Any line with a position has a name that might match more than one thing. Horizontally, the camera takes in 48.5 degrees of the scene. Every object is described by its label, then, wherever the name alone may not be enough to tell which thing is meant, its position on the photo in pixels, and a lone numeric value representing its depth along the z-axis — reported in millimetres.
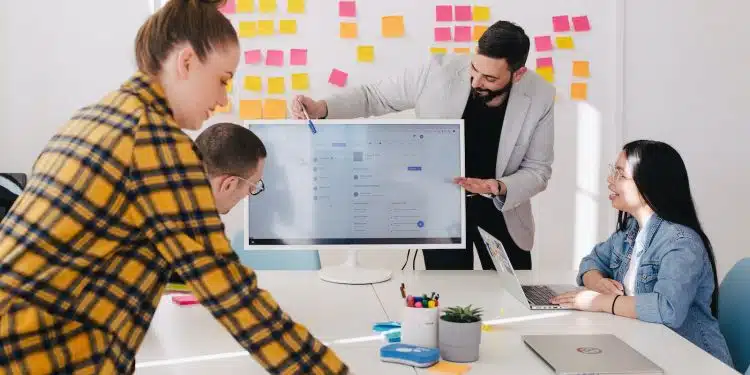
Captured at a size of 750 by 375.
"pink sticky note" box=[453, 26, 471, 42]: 3787
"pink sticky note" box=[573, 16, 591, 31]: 3822
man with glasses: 1946
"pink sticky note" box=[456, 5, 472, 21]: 3791
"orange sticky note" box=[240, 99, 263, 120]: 3795
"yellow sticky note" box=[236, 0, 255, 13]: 3758
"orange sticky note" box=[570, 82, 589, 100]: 3838
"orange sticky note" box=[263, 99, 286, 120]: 3787
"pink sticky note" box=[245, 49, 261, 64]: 3781
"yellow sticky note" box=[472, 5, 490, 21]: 3797
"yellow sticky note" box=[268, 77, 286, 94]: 3795
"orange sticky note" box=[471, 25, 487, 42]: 3791
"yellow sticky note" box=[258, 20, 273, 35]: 3773
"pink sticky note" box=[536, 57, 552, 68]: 3811
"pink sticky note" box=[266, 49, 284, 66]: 3787
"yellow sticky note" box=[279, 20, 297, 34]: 3777
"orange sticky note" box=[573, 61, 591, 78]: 3834
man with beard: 2611
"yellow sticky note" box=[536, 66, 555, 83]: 3813
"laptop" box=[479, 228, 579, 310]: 2076
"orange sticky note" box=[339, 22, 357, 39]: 3779
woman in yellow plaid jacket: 1081
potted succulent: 1597
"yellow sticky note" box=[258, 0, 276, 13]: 3770
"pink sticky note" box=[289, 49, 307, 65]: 3791
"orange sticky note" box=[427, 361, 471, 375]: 1538
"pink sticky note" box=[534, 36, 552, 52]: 3809
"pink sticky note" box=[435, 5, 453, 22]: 3787
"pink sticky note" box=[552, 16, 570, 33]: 3814
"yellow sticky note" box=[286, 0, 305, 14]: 3773
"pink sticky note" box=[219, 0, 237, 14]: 3740
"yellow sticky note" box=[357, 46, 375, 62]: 3791
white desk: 1572
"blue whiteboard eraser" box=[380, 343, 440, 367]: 1562
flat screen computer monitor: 2350
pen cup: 1646
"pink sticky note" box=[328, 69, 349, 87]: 3791
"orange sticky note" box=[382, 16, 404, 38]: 3791
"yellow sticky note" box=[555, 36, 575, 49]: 3818
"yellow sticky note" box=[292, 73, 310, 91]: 3791
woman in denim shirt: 1939
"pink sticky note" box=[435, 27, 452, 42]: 3787
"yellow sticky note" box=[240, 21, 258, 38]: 3770
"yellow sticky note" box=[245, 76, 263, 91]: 3785
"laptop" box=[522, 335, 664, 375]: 1515
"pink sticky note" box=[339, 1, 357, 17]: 3777
